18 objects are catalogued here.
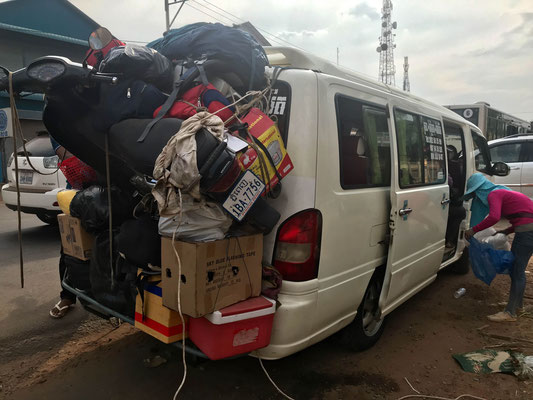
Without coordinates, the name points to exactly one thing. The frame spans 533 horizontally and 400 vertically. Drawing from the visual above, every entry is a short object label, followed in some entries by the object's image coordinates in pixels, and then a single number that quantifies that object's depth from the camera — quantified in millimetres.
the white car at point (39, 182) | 5949
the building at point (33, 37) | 13734
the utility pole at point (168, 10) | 14578
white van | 2217
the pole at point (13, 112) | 2064
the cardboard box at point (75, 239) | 2693
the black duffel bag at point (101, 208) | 2539
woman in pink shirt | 3865
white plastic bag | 1877
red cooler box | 1944
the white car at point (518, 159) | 9219
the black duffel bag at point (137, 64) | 2057
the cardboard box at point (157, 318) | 2070
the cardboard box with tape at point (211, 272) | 1850
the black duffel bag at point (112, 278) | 2314
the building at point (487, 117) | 13609
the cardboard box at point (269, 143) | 1982
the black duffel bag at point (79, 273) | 2732
